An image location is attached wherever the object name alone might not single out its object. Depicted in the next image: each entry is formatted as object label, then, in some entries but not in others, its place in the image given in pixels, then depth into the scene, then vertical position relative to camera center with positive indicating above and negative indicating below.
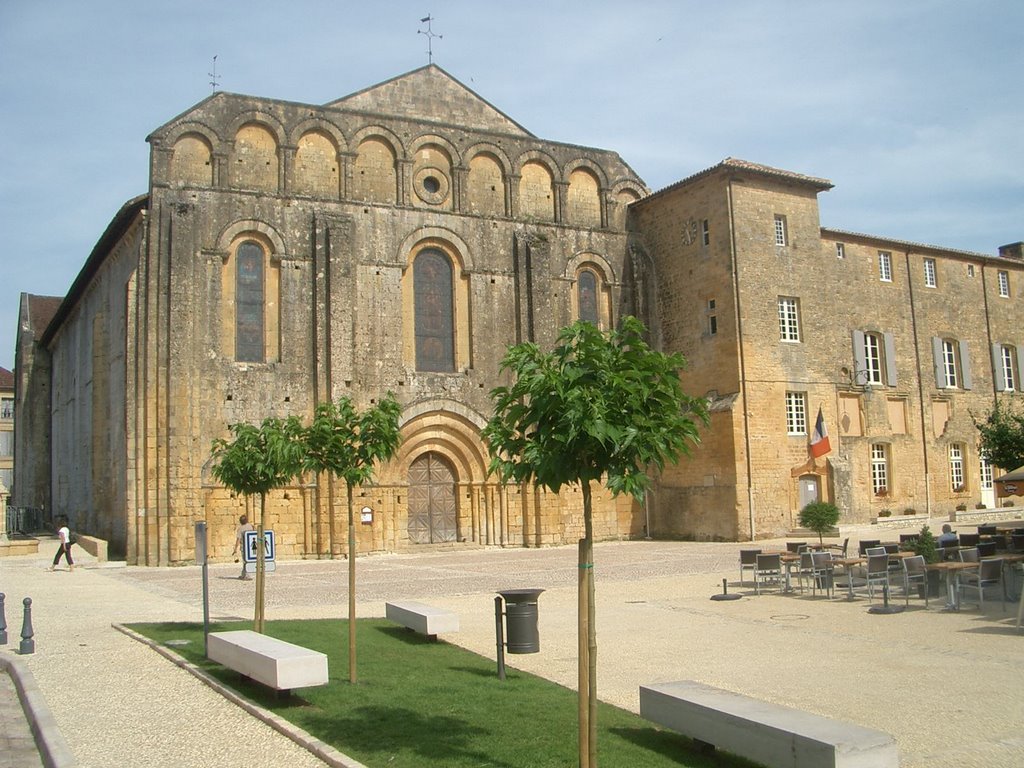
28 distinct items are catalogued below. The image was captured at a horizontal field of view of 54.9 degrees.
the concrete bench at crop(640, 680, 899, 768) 5.70 -1.53
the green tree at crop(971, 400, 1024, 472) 24.00 +0.87
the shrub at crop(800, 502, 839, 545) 24.39 -0.81
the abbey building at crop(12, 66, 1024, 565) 27.03 +5.40
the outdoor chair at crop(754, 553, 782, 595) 16.44 -1.40
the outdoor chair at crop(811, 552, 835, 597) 15.72 -1.38
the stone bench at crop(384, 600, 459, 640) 11.98 -1.52
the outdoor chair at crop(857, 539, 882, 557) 16.86 -1.09
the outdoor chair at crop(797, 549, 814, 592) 16.33 -1.40
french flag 30.11 +1.30
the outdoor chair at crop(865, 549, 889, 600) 14.84 -1.26
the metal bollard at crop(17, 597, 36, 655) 11.62 -1.52
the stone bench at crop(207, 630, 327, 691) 8.44 -1.43
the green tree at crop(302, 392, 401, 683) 10.41 +0.62
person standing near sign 21.16 -0.65
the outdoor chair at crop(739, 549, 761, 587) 16.81 -1.23
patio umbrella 16.47 -0.09
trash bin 9.89 -1.31
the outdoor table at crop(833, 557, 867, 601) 15.30 -1.28
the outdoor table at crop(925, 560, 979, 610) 13.67 -1.36
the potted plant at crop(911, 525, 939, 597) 15.36 -1.18
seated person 17.38 -1.07
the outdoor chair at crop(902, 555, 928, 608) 14.45 -1.30
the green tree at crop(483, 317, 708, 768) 5.91 +0.43
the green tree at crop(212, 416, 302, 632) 11.48 +0.47
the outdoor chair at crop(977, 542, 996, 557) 16.09 -1.15
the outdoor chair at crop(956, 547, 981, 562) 15.23 -1.17
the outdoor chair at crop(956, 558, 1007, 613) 13.80 -1.37
